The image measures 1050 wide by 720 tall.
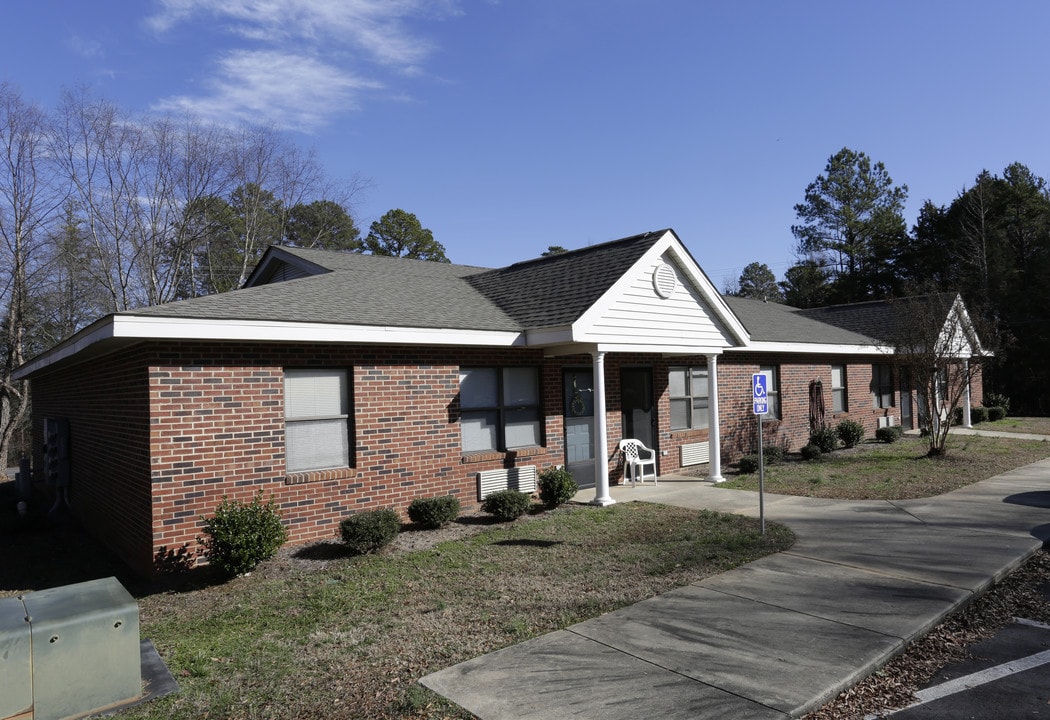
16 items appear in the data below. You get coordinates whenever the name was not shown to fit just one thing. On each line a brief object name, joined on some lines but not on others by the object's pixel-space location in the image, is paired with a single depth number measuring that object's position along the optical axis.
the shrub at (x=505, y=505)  9.84
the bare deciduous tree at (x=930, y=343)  15.31
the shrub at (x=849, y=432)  17.84
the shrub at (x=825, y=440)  16.91
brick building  7.92
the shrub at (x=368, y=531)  8.09
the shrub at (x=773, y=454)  15.47
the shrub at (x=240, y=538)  7.21
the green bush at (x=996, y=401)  29.17
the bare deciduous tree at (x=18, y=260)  22.69
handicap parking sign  8.67
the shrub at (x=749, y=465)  14.32
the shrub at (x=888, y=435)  18.81
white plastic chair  13.09
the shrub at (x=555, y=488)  10.61
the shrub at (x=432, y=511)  9.35
